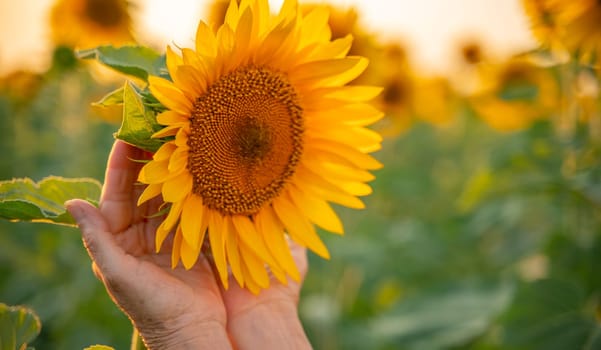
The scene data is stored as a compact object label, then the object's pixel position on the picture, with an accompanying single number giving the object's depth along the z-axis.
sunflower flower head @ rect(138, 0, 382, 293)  1.30
